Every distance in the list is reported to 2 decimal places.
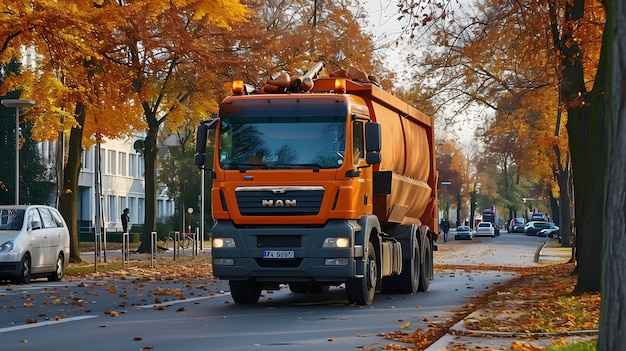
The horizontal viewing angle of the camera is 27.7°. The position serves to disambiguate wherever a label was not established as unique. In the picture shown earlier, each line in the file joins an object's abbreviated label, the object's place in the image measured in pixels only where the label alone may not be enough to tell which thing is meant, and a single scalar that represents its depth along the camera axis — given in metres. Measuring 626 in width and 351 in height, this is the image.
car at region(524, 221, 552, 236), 121.24
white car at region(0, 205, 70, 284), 25.81
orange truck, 17.80
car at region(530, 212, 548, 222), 150.36
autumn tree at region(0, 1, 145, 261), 26.98
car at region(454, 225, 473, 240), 105.25
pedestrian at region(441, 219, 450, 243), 96.21
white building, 88.50
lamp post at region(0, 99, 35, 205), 35.72
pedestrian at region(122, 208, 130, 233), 61.75
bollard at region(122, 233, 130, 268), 35.62
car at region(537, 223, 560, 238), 111.41
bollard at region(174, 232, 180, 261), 44.32
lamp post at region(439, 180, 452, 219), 140.70
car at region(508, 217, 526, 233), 144.62
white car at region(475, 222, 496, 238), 116.26
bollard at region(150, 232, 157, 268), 36.90
